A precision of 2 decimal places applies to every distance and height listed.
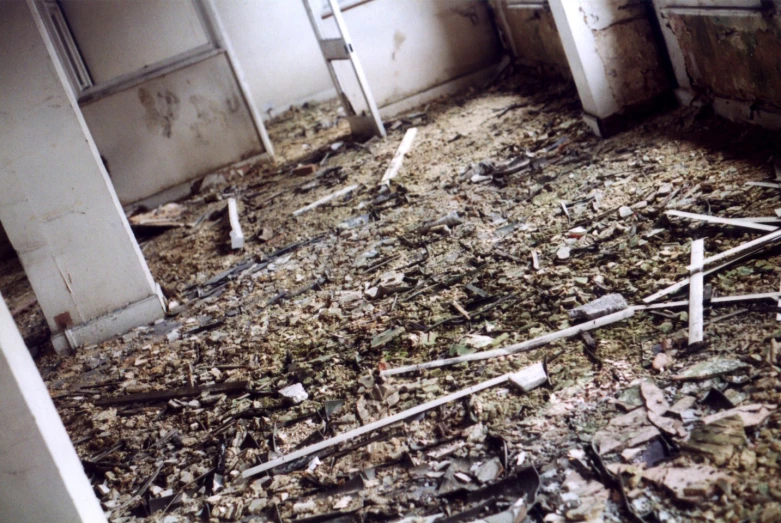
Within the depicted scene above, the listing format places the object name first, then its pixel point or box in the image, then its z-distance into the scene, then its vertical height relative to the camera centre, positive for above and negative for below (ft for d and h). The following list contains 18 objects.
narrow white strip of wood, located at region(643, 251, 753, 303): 11.24 -4.68
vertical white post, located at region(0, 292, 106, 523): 7.78 -2.39
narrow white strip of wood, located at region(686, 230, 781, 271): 11.34 -4.54
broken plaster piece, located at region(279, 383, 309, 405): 12.23 -4.45
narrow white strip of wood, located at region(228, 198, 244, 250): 21.65 -2.29
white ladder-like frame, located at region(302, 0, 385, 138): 25.71 +1.73
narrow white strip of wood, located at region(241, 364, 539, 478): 10.57 -4.73
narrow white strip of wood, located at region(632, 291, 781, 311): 10.05 -4.77
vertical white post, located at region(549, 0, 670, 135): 17.69 -1.10
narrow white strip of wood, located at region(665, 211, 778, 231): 11.80 -4.36
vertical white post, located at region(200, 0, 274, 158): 27.20 +4.37
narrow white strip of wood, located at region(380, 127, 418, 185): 22.77 -2.15
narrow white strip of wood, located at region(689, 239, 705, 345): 10.03 -4.69
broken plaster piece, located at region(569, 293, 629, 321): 11.32 -4.60
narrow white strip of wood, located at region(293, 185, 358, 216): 22.80 -2.53
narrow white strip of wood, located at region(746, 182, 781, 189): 12.79 -4.19
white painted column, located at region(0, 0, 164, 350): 16.06 +0.34
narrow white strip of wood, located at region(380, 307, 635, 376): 11.09 -4.68
